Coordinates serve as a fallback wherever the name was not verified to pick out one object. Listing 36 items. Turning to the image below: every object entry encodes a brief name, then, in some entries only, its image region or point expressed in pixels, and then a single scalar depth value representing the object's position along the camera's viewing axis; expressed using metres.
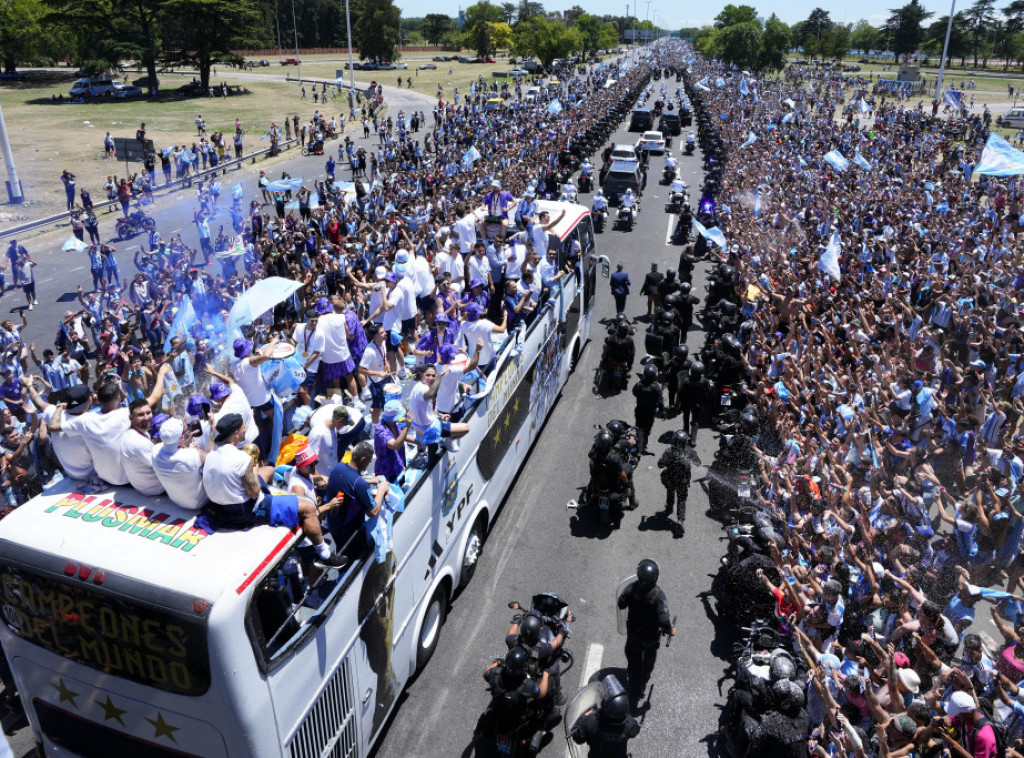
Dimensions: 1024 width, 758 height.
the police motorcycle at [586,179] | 28.92
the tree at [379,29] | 80.50
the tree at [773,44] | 69.62
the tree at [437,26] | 136.88
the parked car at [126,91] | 58.93
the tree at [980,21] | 105.18
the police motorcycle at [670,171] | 30.70
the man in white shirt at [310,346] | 8.71
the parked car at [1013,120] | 45.19
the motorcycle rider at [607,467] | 8.66
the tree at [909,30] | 107.50
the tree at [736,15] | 104.19
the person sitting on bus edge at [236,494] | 4.49
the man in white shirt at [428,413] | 6.58
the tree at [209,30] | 55.31
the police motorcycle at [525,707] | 5.42
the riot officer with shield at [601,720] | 4.83
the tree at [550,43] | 78.06
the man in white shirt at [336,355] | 8.73
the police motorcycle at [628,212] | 23.75
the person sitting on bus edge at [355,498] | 5.20
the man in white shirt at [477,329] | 8.38
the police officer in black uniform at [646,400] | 9.87
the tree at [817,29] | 96.62
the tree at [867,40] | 159.61
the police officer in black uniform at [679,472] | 8.64
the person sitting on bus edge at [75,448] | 4.84
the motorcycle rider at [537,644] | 5.58
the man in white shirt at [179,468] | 4.48
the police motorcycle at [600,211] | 22.95
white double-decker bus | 4.01
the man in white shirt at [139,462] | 4.66
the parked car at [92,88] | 57.07
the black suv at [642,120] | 45.59
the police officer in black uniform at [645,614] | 6.12
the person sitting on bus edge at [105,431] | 4.76
